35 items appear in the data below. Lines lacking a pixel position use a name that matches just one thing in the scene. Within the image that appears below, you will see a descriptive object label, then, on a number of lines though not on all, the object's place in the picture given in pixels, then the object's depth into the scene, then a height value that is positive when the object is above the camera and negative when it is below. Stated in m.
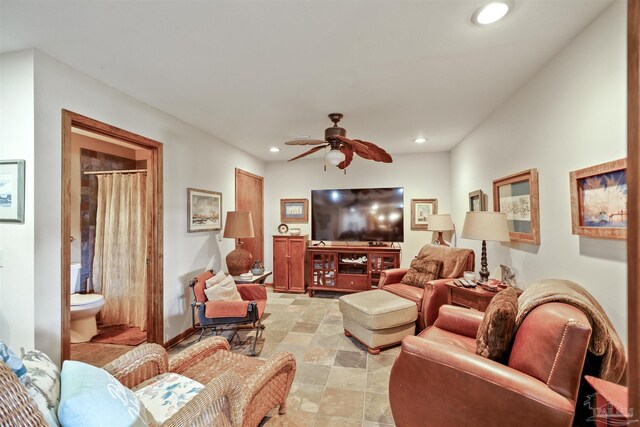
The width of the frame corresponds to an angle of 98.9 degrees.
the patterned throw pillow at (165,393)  1.23 -0.83
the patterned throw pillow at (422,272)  3.25 -0.66
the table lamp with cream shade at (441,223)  4.00 -0.08
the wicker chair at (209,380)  0.74 -0.82
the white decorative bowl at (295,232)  4.77 -0.19
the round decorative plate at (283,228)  5.06 -0.13
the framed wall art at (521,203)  2.07 +0.11
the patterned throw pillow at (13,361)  0.87 -0.44
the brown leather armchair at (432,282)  2.82 -0.74
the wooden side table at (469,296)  2.32 -0.72
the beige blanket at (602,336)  1.23 -0.55
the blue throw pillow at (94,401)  0.85 -0.58
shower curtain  3.26 -0.32
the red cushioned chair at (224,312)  2.53 -0.83
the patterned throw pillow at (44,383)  0.86 -0.53
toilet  2.83 -0.95
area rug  2.96 -1.26
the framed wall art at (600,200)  1.34 +0.08
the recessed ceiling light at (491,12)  1.37 +1.06
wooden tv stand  4.42 -0.76
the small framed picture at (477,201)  3.07 +0.19
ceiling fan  2.61 +0.73
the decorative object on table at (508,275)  2.44 -0.54
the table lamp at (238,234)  3.40 -0.14
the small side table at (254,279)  3.25 -0.69
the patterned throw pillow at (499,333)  1.41 -0.61
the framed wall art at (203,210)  3.15 +0.16
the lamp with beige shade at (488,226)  2.30 -0.08
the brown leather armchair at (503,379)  1.13 -0.75
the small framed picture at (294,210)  5.14 +0.20
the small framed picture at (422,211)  4.64 +0.12
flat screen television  4.63 +0.09
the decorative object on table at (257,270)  3.61 -0.64
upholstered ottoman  2.63 -0.99
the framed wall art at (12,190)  1.71 +0.23
